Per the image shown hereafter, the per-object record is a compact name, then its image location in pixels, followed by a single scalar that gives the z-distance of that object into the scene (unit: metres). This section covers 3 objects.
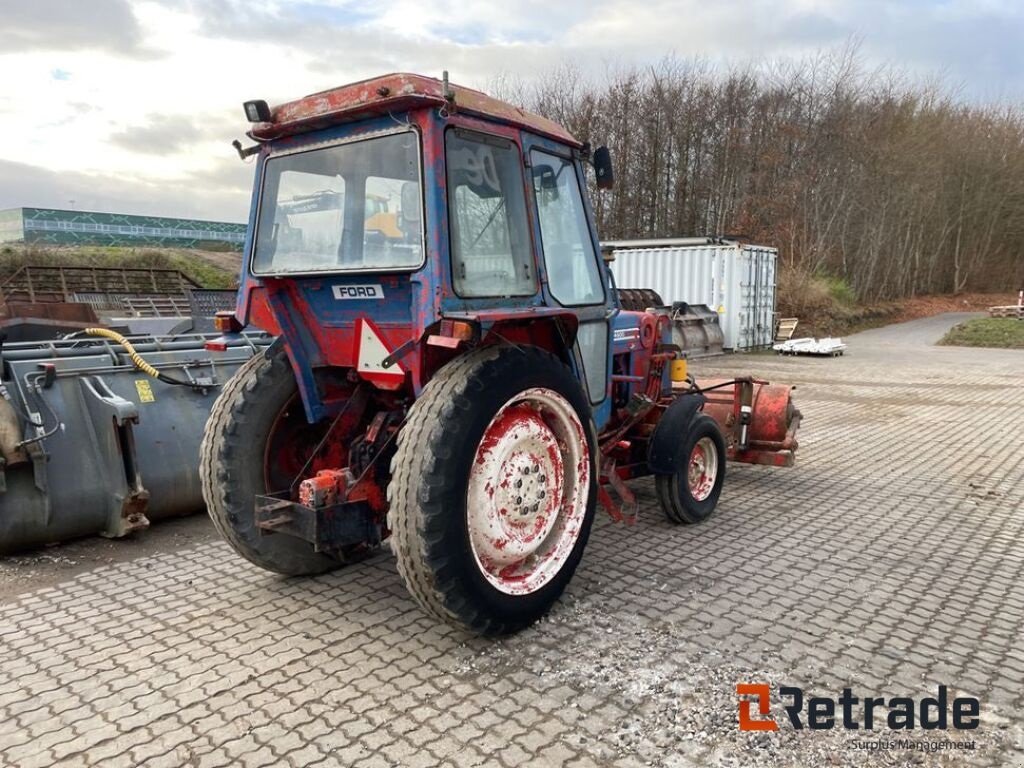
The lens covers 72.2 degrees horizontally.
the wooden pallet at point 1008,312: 25.42
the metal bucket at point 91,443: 4.10
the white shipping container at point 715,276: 17.14
